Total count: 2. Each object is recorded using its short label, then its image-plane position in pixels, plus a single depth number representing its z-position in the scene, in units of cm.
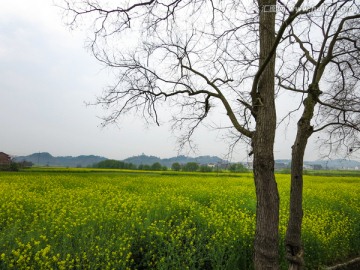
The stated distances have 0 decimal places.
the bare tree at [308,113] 457
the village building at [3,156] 6719
